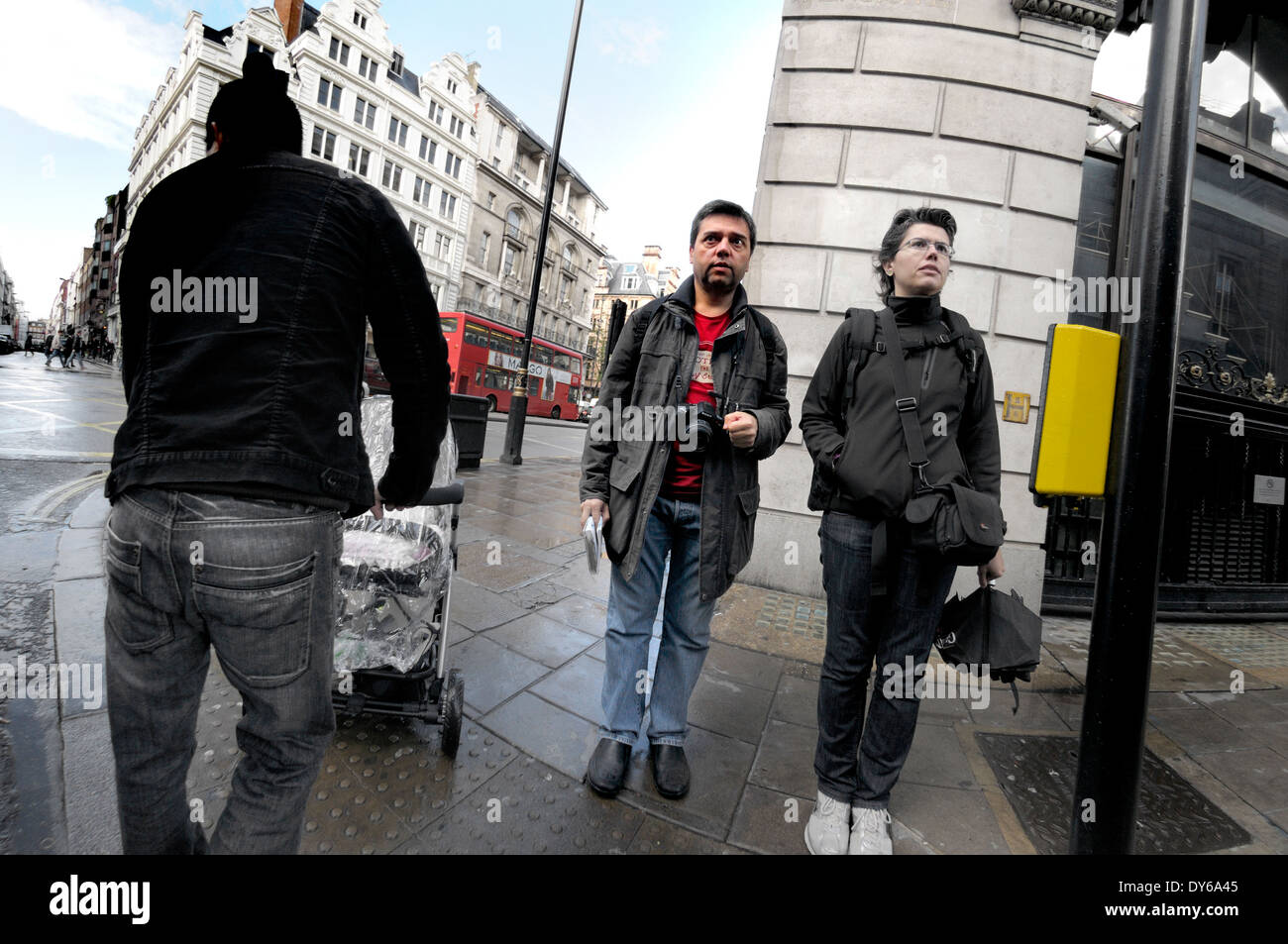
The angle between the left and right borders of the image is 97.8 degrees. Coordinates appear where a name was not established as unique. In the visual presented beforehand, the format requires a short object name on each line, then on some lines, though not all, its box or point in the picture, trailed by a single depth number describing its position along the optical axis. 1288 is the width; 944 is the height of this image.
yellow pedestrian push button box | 1.83
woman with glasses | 2.07
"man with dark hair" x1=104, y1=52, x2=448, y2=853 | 1.17
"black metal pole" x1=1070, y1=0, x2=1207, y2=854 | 1.78
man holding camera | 2.29
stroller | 2.23
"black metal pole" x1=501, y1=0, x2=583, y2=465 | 10.18
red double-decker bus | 23.73
